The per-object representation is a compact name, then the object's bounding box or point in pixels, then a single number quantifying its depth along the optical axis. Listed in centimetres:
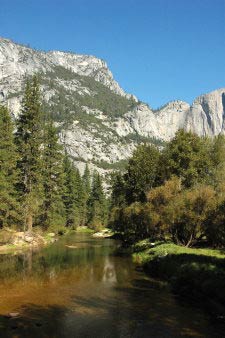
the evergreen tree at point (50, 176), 8319
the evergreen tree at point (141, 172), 6819
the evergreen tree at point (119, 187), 8324
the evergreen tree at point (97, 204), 13838
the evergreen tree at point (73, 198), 11719
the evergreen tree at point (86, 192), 13875
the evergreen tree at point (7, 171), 5481
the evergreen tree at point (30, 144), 6862
